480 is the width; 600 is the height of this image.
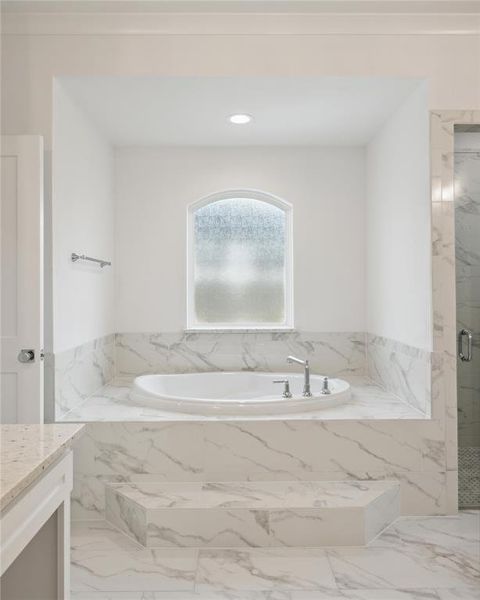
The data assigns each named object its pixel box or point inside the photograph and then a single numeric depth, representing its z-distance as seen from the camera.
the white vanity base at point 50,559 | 1.43
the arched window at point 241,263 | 4.29
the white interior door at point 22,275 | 2.61
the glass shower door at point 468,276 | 4.07
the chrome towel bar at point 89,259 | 3.11
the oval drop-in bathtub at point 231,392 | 2.91
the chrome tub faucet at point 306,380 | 3.30
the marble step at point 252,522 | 2.49
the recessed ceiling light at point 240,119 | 3.42
